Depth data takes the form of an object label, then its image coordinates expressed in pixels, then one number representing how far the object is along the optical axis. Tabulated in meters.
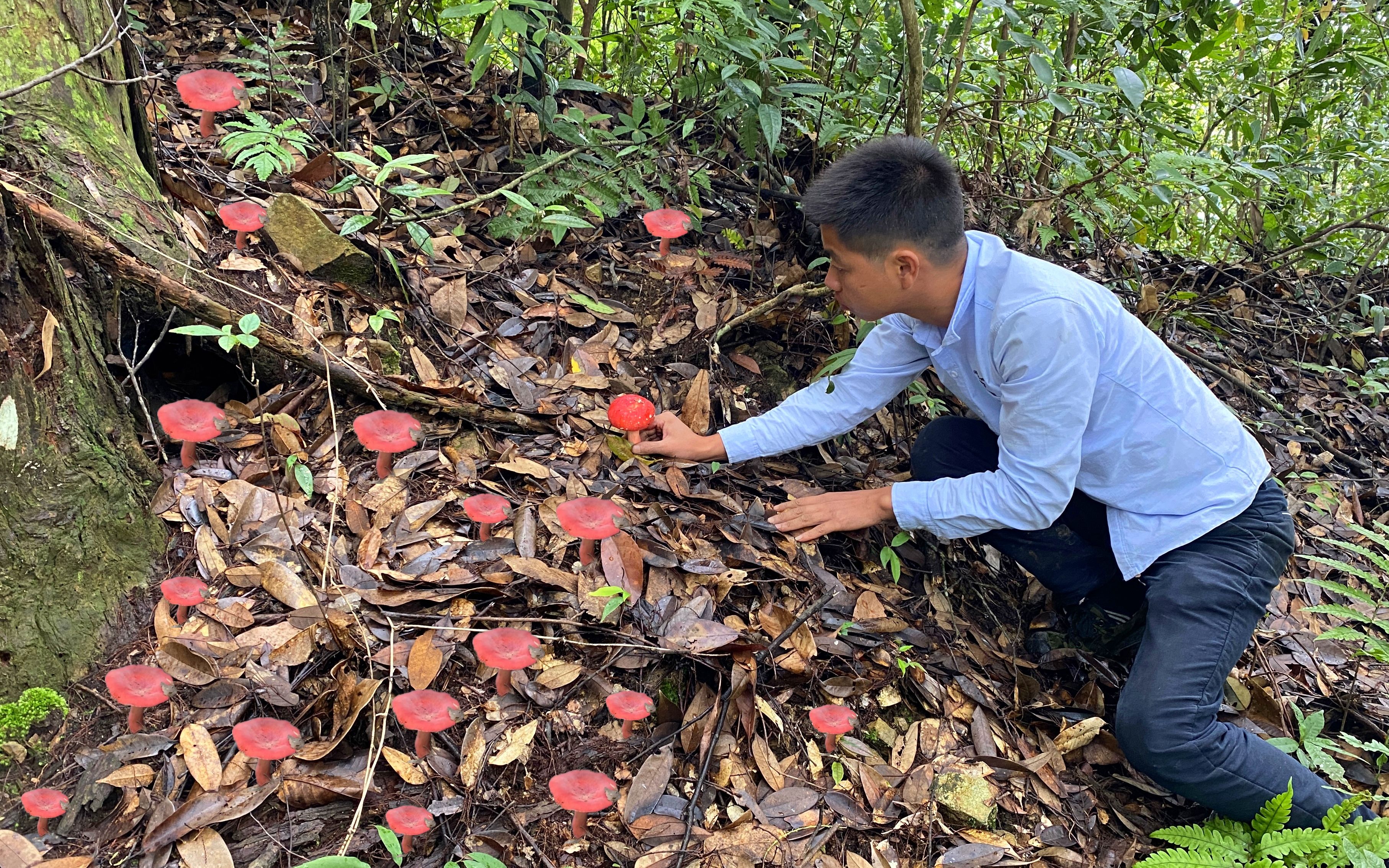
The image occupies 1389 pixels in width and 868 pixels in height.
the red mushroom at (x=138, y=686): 2.55
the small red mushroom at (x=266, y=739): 2.48
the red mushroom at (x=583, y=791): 2.54
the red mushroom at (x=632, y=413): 3.72
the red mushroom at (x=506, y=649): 2.77
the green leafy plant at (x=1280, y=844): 2.80
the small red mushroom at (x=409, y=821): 2.44
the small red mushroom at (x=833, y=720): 3.02
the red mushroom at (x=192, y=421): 3.08
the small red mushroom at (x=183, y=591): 2.80
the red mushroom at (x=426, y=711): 2.59
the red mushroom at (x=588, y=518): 3.14
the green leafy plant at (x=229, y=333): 3.15
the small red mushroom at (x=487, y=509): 3.24
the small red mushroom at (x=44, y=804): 2.40
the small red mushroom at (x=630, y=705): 2.81
